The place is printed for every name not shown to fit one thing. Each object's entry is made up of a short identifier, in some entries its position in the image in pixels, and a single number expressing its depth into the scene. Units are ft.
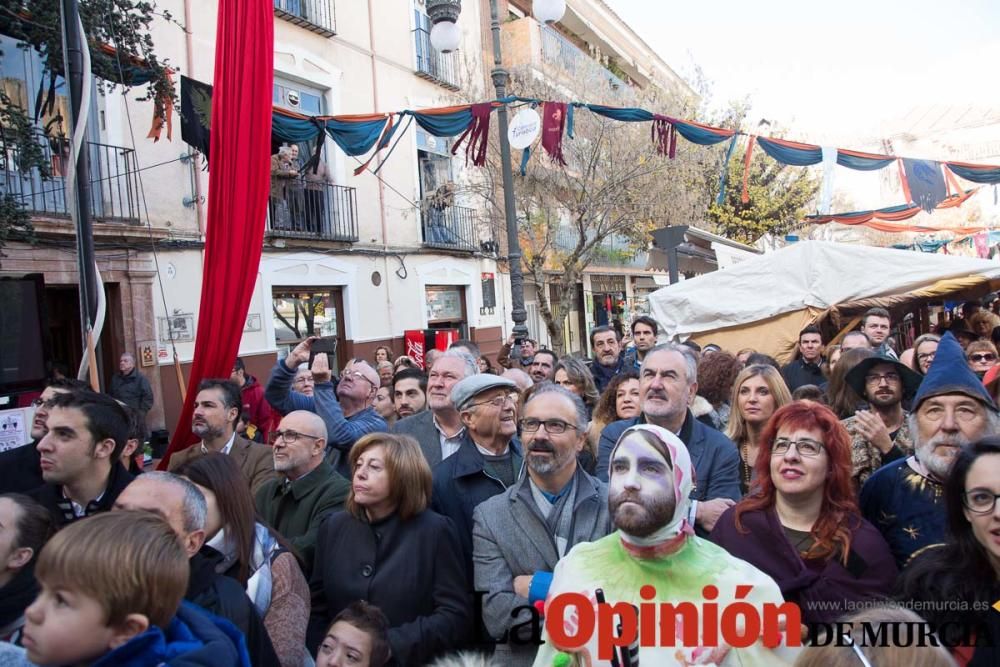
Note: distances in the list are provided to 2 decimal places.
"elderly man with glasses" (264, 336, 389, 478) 13.29
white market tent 28.22
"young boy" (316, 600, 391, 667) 7.08
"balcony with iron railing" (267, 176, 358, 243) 37.60
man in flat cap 10.02
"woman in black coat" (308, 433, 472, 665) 7.84
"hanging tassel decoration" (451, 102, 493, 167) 24.93
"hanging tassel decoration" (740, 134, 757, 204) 27.61
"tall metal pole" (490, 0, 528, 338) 25.49
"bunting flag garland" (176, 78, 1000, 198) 23.02
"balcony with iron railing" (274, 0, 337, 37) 38.37
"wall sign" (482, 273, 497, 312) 54.39
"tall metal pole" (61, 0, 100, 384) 13.28
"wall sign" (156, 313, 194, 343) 31.55
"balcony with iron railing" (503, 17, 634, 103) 50.49
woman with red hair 6.93
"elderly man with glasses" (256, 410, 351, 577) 10.03
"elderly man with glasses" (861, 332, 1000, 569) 7.70
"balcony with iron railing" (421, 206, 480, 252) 49.16
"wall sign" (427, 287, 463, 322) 49.49
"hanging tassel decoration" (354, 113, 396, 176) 24.49
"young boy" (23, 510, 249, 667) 4.74
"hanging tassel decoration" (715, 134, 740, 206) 27.30
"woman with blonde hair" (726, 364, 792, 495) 11.73
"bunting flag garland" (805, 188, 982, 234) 48.68
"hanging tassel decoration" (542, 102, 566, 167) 25.81
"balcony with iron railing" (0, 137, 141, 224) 26.37
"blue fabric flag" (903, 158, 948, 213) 30.01
